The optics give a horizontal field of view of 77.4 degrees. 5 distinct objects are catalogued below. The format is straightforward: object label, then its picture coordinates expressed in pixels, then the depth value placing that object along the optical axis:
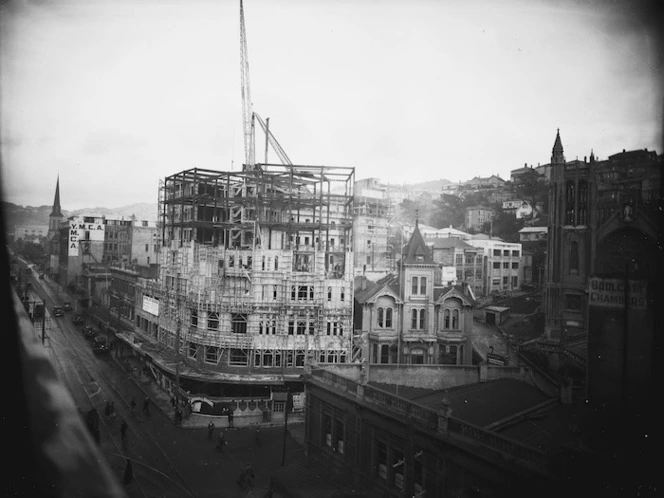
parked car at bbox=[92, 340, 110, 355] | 38.91
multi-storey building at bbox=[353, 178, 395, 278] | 60.28
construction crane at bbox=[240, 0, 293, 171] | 53.65
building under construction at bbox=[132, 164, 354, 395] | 32.72
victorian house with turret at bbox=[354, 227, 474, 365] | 34.75
